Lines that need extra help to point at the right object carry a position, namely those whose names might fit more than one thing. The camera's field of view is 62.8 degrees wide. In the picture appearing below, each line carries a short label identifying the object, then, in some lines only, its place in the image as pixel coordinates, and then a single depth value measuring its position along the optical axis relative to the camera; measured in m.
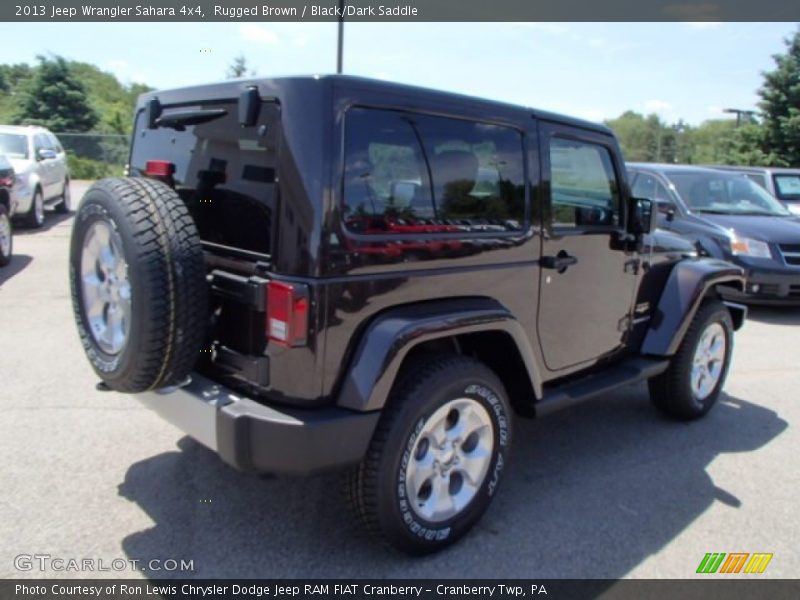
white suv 11.32
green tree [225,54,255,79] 21.16
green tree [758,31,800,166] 22.33
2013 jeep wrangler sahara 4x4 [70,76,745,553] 2.42
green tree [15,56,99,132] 28.52
